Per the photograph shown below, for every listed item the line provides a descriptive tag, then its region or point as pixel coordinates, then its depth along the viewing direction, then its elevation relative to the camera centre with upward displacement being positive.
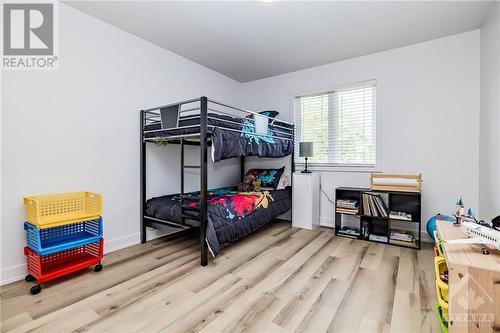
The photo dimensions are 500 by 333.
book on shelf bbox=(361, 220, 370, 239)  2.88 -0.78
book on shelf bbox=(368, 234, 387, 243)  2.79 -0.86
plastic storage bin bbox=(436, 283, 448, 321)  1.16 -0.68
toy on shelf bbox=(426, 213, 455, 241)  2.47 -0.59
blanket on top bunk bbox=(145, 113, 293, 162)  2.25 +0.32
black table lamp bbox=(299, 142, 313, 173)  3.33 +0.23
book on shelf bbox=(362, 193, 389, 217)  2.77 -0.47
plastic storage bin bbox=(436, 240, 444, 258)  1.49 -0.54
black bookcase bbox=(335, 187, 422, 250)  2.71 -0.61
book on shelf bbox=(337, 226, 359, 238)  2.96 -0.84
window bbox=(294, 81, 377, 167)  3.22 +0.60
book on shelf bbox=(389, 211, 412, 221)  2.65 -0.57
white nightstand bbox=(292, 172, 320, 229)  3.29 -0.48
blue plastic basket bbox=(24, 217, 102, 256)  1.80 -0.60
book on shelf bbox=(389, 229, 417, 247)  2.64 -0.82
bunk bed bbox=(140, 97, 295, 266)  2.21 -0.32
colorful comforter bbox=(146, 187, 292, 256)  2.28 -0.50
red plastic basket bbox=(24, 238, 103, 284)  1.80 -0.81
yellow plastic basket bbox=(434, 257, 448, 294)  1.21 -0.60
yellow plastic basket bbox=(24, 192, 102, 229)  1.81 -0.36
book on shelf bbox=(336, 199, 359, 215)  2.96 -0.52
